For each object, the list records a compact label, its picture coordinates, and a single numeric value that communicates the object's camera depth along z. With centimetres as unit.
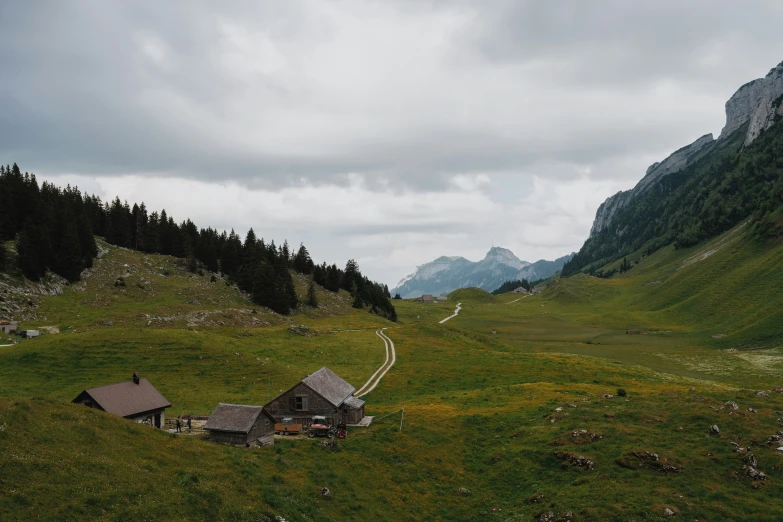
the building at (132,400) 4072
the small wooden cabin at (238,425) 4081
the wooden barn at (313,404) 4841
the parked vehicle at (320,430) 4628
